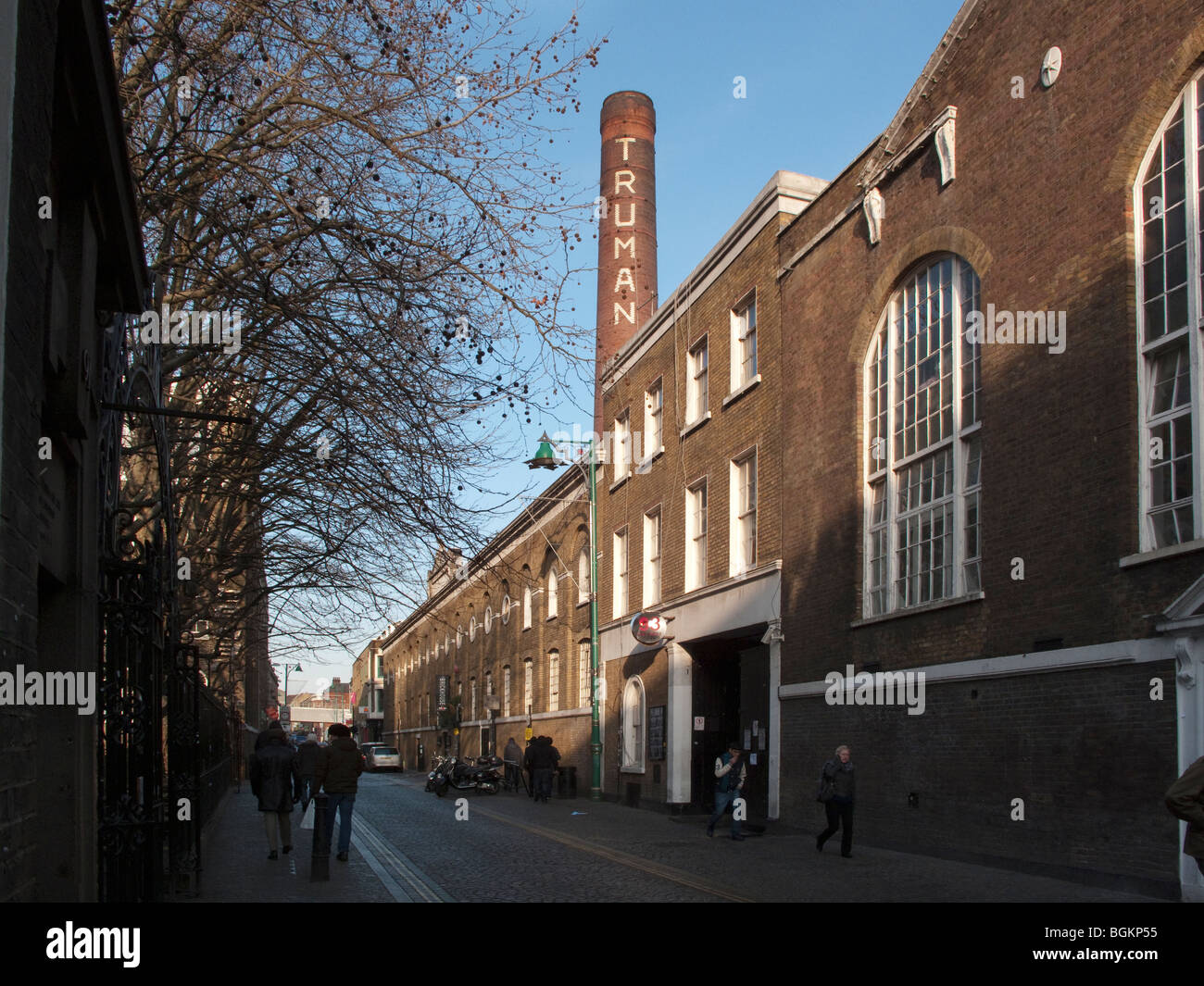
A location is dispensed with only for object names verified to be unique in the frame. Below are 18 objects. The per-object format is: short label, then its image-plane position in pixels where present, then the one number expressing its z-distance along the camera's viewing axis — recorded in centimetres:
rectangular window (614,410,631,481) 3034
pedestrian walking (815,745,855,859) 1596
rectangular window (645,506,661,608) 2817
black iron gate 814
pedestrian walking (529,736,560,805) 3062
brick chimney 3741
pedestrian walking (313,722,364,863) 1394
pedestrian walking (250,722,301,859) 1534
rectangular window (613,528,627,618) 3019
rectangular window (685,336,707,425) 2572
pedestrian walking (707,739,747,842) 1892
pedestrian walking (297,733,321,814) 1981
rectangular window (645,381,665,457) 2836
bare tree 971
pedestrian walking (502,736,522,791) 3625
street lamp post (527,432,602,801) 2914
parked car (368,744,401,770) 6688
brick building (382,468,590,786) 3453
